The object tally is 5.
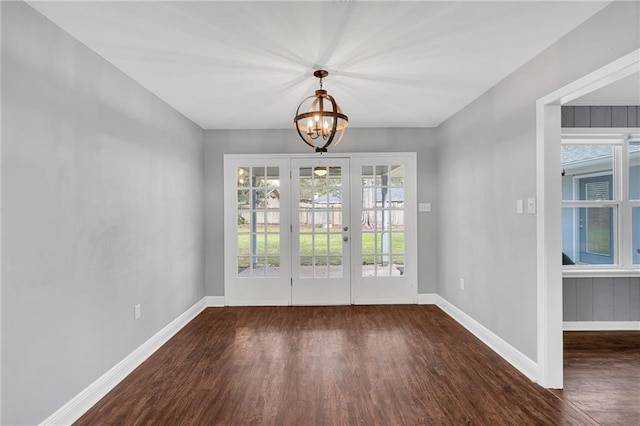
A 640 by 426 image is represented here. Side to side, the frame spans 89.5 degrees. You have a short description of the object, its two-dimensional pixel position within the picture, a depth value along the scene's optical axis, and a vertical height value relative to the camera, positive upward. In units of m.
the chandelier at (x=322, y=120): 2.48 +0.74
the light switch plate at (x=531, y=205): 2.49 +0.05
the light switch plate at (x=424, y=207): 4.56 +0.07
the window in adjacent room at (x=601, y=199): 3.51 +0.13
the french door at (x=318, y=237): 4.54 -0.34
